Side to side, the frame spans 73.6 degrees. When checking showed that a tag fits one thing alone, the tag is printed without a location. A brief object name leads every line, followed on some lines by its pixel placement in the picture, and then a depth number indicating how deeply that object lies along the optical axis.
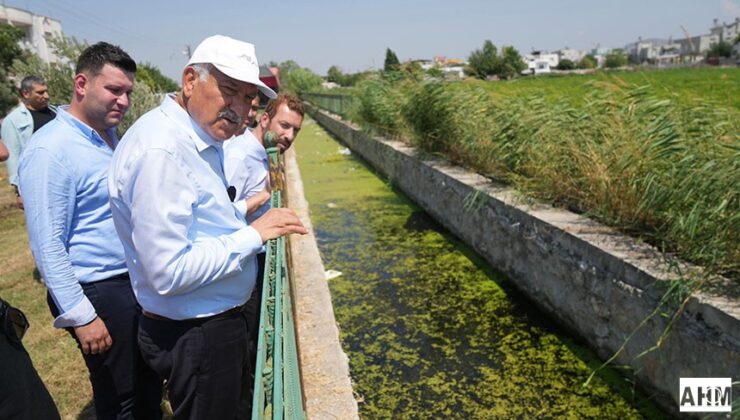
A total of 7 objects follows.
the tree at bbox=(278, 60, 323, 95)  39.74
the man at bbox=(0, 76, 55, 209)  4.40
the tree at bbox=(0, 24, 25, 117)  20.50
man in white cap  1.23
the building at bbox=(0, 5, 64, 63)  41.17
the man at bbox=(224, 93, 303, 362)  2.37
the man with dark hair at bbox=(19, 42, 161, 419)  1.74
